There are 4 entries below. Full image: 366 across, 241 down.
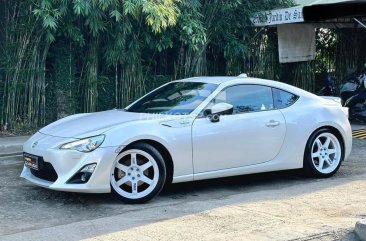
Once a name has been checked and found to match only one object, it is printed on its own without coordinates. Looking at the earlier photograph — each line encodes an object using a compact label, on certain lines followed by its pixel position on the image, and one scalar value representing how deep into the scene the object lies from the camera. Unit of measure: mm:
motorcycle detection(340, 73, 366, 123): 13055
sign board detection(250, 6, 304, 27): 11995
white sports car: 5844
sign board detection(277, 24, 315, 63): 13766
